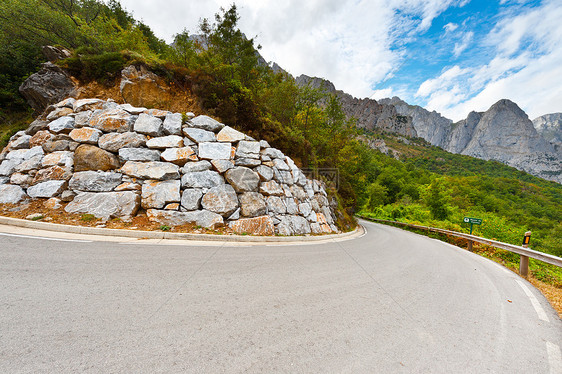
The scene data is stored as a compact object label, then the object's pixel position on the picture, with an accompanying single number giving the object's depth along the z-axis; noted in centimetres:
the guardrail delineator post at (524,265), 533
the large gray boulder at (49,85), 962
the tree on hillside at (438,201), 2166
